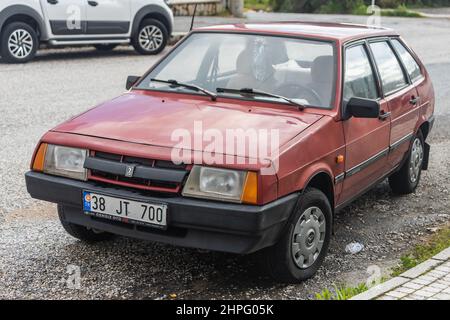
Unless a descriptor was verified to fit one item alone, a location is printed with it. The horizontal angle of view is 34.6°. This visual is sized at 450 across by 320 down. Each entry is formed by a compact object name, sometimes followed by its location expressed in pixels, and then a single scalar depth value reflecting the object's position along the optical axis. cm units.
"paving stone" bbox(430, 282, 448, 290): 434
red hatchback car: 419
